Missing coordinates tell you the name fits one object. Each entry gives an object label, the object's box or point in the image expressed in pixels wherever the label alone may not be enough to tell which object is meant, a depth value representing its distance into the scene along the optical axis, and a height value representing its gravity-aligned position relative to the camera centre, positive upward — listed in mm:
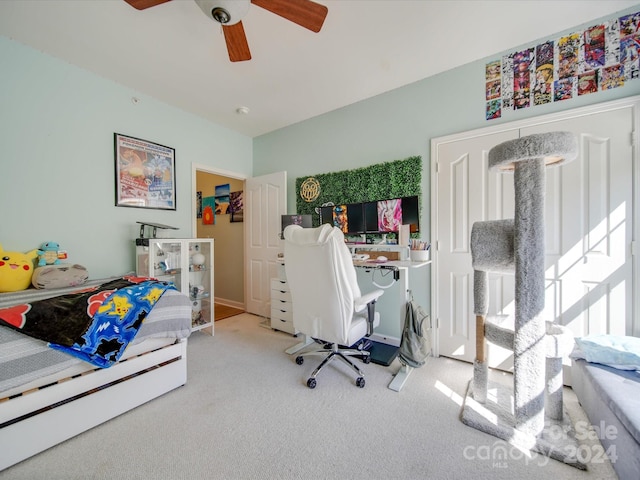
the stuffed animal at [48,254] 2078 -130
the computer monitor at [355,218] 2916 +235
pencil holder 2303 -159
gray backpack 2094 -831
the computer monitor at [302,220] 3104 +220
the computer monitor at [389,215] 2674 +246
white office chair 1784 -394
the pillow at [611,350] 1420 -660
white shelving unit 2701 -326
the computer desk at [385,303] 2742 -728
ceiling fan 1405 +1302
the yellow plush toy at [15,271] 1861 -243
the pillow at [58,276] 1951 -298
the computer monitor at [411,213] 2561 +257
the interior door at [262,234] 3600 +58
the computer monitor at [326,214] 3170 +298
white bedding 1269 -663
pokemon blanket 1389 -476
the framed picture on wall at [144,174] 2635 +714
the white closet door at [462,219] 2205 +171
